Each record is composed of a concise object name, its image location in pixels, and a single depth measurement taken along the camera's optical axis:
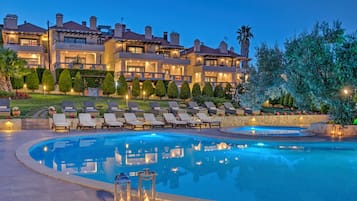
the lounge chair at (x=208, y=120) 21.14
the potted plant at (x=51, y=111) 20.12
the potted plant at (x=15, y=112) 19.13
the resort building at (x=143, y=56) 38.69
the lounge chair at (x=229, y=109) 24.62
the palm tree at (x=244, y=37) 56.94
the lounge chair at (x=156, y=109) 23.23
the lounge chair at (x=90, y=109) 20.80
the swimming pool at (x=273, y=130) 18.14
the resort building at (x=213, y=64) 46.06
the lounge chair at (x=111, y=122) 18.91
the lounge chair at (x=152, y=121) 19.77
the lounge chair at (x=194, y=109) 24.31
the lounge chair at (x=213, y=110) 24.37
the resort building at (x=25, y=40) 37.55
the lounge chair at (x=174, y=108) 23.23
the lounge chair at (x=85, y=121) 18.38
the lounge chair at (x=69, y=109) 20.20
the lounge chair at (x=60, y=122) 17.56
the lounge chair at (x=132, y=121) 19.36
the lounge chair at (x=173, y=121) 20.33
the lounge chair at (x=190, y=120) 20.64
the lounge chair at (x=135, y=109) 22.32
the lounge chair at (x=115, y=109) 21.72
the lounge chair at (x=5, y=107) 18.53
